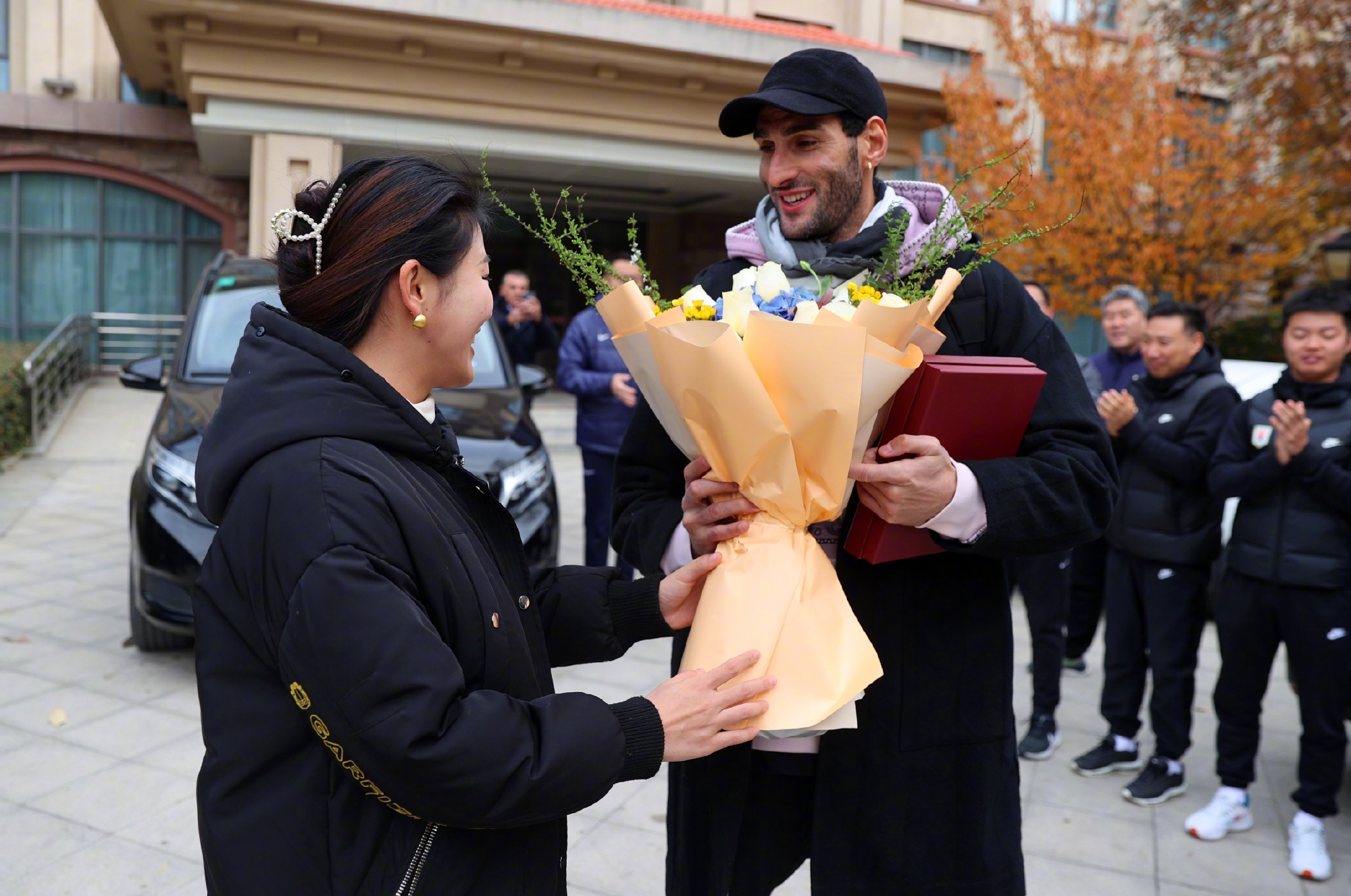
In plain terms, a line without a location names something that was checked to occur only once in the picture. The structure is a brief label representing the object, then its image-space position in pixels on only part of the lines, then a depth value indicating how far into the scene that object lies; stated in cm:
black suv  483
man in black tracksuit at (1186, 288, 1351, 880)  381
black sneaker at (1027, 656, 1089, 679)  592
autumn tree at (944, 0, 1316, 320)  1311
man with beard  194
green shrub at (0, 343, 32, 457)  1054
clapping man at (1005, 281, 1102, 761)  474
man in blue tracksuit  670
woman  131
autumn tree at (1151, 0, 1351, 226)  1090
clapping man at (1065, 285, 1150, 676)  564
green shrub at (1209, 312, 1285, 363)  1519
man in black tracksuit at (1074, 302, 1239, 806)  430
